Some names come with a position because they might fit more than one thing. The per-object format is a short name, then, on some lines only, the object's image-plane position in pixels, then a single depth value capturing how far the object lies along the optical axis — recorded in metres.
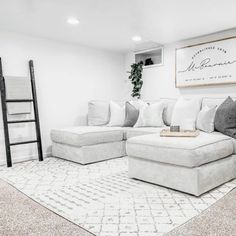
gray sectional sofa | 2.16
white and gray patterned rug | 1.71
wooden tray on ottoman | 2.54
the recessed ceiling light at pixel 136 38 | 4.03
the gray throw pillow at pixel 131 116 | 3.95
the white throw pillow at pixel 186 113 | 3.24
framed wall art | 3.70
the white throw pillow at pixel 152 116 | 3.78
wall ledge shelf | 4.71
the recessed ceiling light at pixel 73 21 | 3.11
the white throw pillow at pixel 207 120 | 3.05
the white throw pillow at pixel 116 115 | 4.14
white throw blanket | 3.54
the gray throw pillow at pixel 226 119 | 2.86
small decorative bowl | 2.75
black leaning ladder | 3.43
